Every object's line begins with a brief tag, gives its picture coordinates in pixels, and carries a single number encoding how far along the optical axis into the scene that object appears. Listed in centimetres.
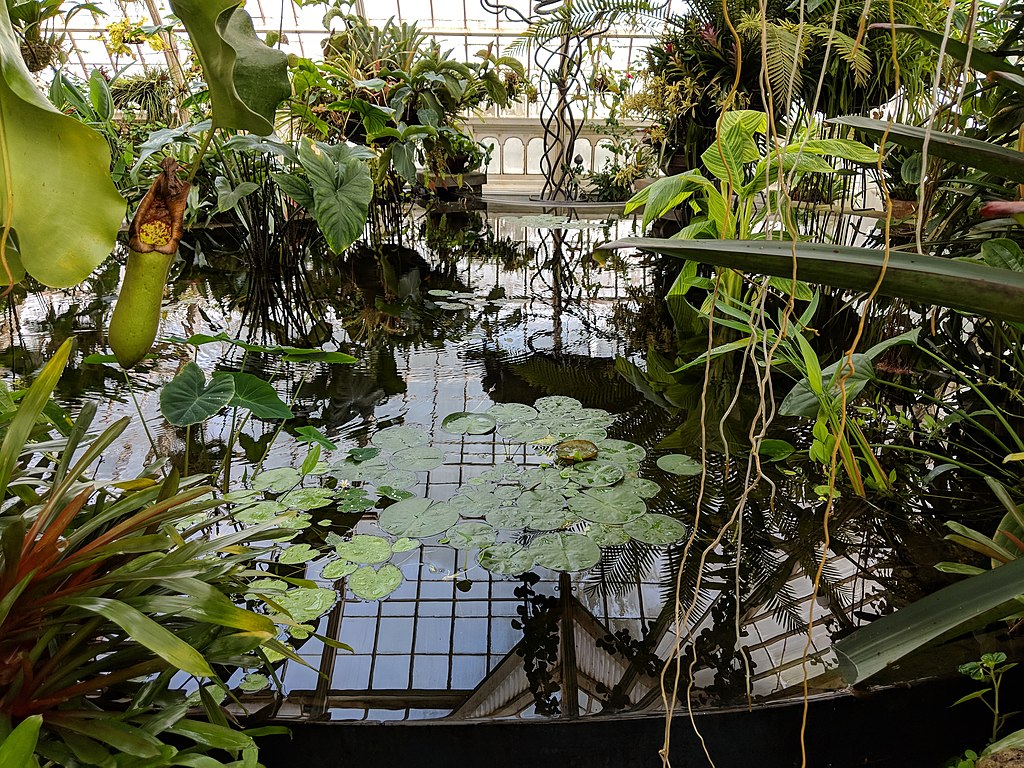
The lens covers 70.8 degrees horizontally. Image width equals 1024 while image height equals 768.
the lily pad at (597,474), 145
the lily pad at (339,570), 115
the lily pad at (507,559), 119
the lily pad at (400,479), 143
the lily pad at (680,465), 149
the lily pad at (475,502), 135
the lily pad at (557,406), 177
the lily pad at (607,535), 127
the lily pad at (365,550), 119
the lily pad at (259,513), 124
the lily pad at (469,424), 166
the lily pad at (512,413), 172
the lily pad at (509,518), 131
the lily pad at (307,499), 132
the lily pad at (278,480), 137
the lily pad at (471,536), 125
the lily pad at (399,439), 159
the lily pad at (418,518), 127
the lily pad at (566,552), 120
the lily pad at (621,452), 155
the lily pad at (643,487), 141
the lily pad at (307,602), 105
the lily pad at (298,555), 118
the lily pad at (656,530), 127
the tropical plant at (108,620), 68
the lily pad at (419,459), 149
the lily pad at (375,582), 111
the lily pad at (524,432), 164
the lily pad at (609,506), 133
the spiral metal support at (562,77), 390
